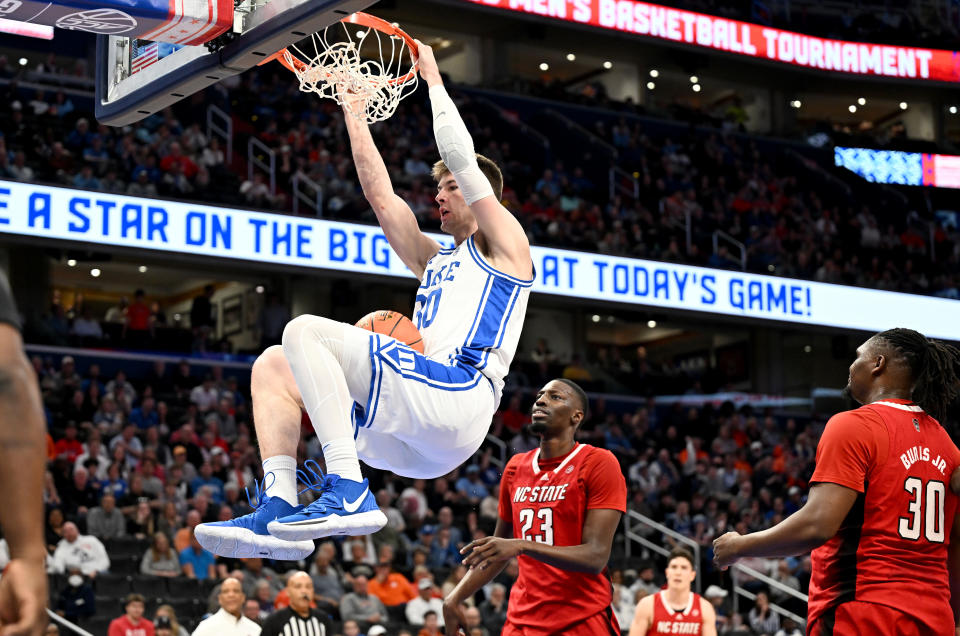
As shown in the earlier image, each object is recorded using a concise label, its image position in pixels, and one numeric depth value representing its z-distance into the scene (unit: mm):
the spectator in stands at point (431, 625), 13005
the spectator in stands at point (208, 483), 14898
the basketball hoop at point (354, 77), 5969
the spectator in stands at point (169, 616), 11539
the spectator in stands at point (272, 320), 21938
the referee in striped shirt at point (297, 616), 9656
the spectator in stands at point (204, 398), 17984
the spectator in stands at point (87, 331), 20078
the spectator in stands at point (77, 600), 12281
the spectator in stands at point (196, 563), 13250
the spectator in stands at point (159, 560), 13047
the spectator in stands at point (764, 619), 15766
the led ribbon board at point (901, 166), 32119
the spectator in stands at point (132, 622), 11508
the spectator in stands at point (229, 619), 9836
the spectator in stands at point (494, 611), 13742
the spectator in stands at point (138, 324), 20281
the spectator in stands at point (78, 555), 12719
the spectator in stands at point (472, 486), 17750
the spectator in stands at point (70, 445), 15211
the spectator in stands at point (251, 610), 11828
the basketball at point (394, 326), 5352
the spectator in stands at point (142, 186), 16889
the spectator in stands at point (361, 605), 13016
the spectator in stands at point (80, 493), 14148
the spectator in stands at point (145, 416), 16594
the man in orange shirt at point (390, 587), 13672
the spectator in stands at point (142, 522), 13773
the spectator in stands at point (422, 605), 13391
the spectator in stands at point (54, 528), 13109
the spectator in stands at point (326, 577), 13477
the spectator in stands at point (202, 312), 22547
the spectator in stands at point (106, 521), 13602
